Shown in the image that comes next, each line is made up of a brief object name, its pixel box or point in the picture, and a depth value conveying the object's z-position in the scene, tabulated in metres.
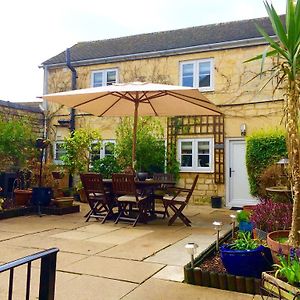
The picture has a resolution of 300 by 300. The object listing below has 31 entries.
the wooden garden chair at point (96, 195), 6.78
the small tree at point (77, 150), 10.72
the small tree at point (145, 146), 10.66
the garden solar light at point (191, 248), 3.42
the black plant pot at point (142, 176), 7.29
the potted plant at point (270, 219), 4.30
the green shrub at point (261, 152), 9.09
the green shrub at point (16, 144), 8.71
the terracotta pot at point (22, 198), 8.25
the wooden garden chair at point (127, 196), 6.49
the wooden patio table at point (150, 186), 6.70
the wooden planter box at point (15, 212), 7.16
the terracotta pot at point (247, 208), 6.17
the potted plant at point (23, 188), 8.26
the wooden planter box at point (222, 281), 3.21
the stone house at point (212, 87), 10.23
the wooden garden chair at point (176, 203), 6.65
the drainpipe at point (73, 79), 12.90
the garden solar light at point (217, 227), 4.19
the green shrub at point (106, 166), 10.27
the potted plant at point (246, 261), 3.32
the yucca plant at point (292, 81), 3.43
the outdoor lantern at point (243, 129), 10.15
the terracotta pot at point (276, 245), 3.28
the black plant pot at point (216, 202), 10.22
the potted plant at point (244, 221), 5.29
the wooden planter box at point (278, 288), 2.57
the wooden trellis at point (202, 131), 10.45
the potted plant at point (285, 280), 2.61
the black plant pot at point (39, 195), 7.77
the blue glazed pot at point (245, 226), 5.25
